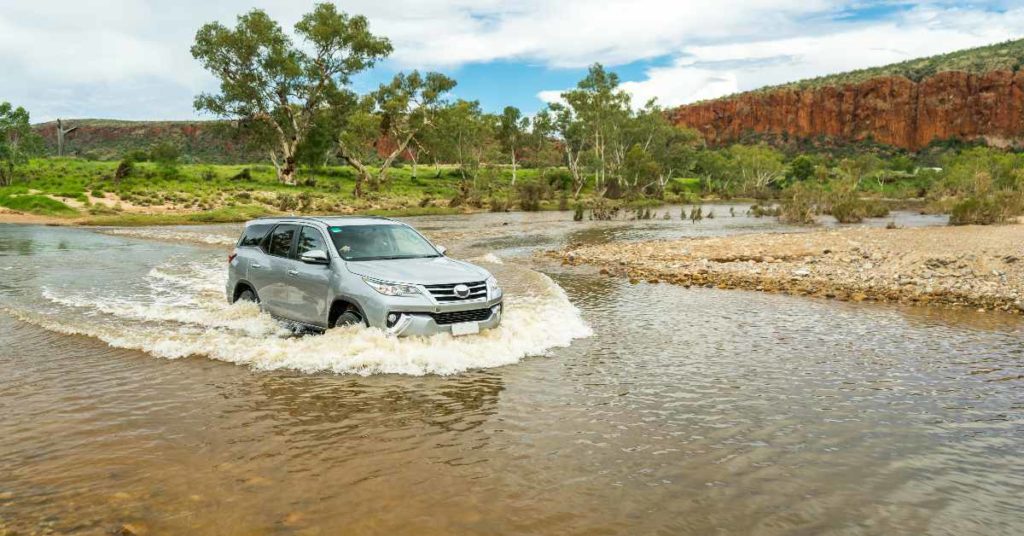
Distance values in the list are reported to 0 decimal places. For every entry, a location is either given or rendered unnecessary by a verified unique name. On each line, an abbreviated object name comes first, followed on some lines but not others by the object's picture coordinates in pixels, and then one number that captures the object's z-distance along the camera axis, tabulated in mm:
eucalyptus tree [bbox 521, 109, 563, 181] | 75000
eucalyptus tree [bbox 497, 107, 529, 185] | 86312
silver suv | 8477
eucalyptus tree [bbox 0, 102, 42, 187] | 52844
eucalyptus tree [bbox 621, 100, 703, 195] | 76562
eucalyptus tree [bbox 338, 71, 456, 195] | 60062
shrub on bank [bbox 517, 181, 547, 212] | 59344
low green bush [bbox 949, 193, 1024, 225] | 30469
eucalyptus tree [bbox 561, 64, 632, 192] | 71250
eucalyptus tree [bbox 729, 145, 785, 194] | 90938
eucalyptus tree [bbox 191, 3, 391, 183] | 55844
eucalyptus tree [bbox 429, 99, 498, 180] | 64162
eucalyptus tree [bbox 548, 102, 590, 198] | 72812
